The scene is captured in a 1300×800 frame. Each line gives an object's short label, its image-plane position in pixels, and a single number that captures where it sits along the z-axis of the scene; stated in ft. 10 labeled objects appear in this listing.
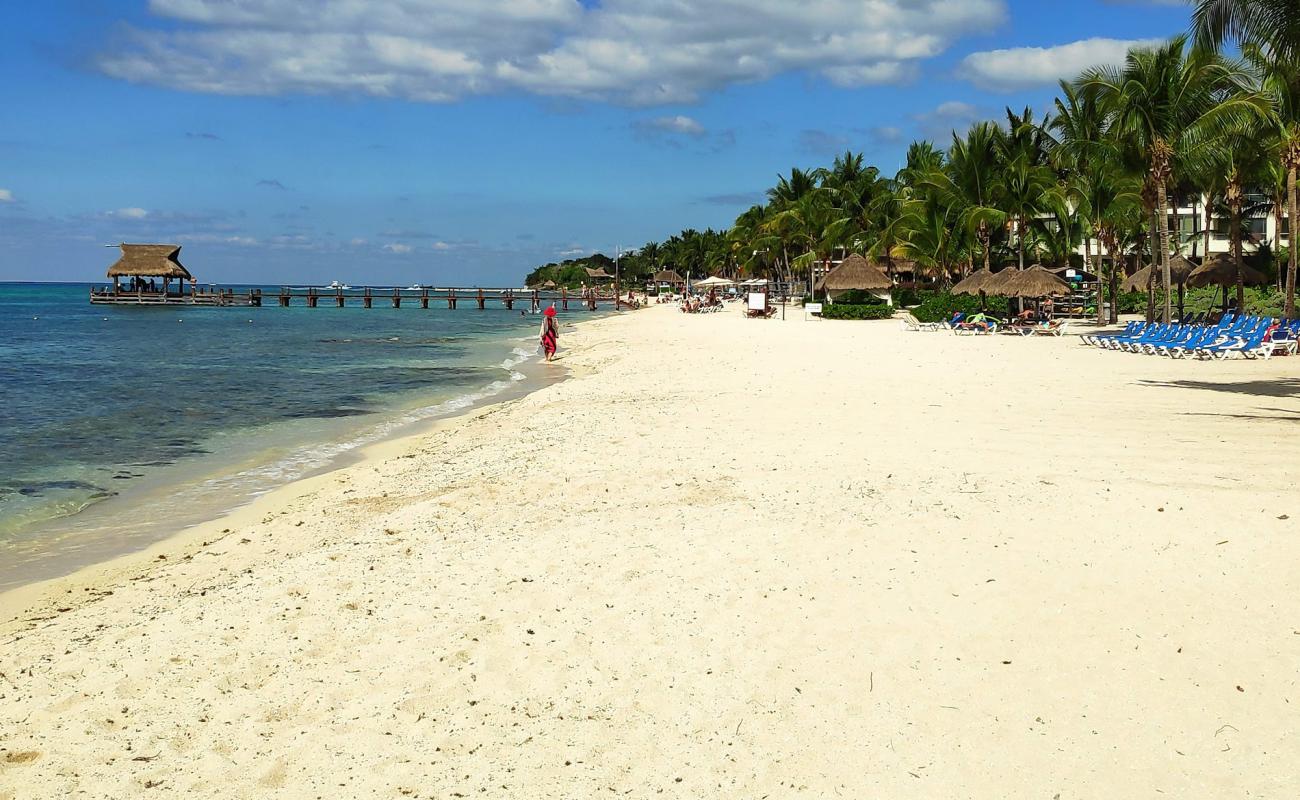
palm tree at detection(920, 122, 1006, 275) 112.57
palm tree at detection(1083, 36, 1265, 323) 77.56
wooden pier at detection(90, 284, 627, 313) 270.26
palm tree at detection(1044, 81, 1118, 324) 102.83
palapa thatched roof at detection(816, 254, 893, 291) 140.05
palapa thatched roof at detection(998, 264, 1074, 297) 95.35
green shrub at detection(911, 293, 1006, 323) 112.16
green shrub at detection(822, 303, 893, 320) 130.82
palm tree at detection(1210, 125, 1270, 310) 82.84
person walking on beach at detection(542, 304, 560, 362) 91.30
